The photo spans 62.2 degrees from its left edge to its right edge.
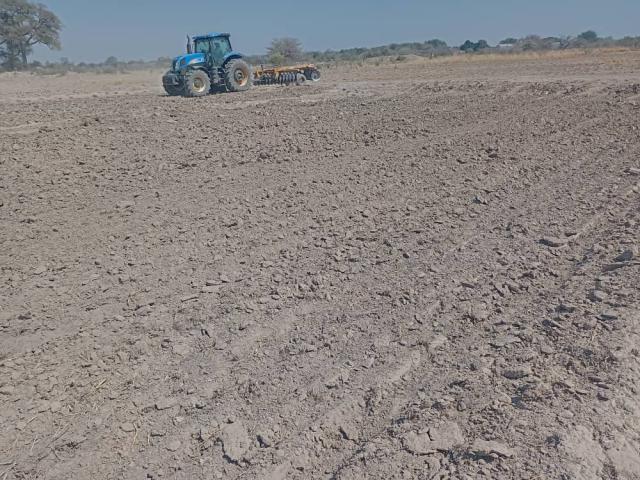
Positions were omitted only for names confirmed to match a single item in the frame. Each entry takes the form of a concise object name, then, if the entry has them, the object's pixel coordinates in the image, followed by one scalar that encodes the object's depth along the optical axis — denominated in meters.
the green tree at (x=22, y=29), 52.78
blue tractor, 17.83
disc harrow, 22.34
